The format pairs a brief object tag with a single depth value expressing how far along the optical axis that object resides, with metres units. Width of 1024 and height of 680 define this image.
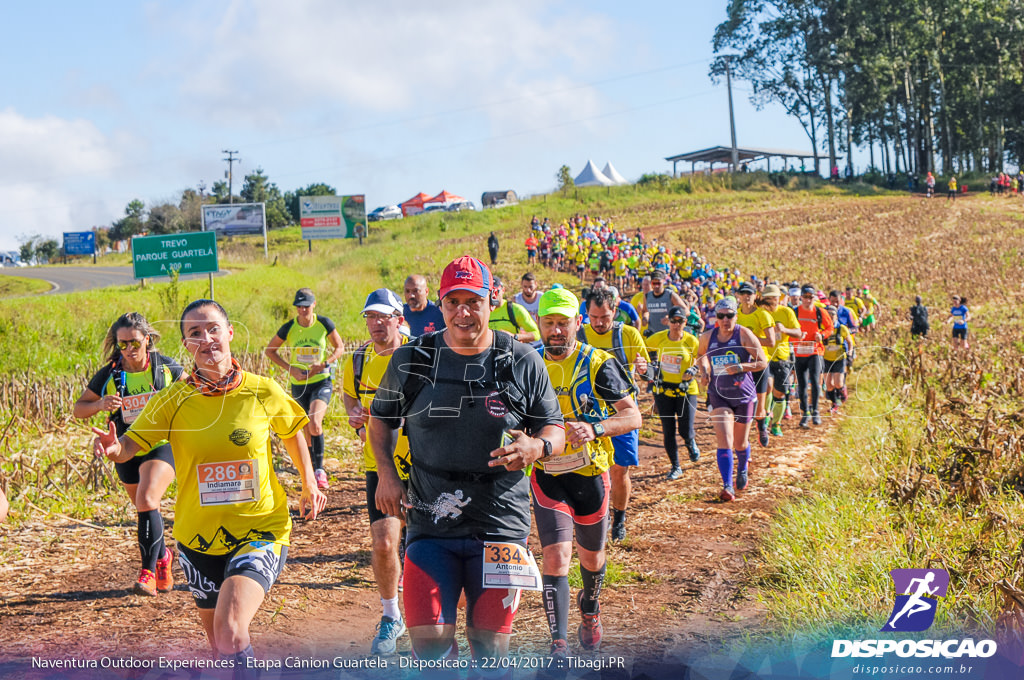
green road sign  15.08
